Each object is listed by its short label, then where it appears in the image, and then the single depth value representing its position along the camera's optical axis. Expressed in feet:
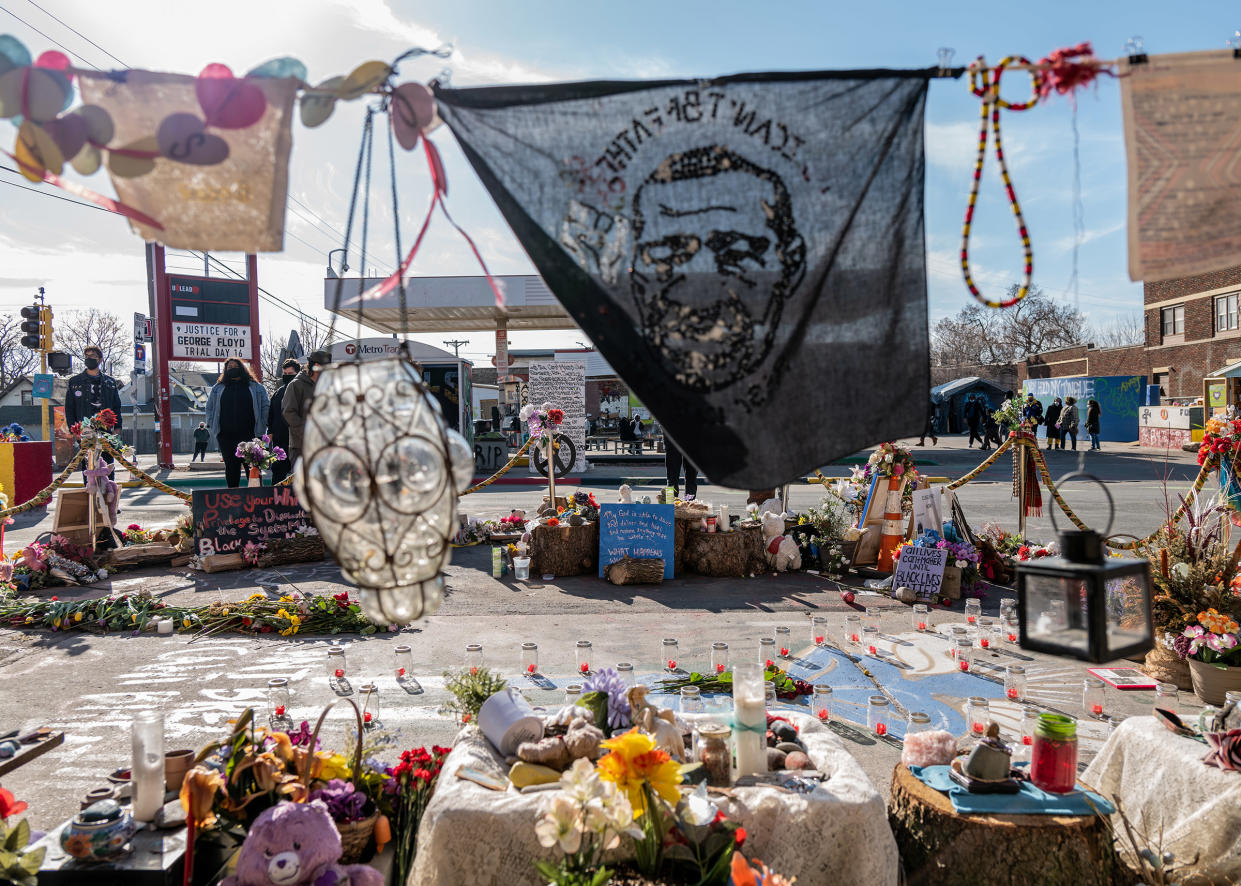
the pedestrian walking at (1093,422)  85.51
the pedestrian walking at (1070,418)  76.73
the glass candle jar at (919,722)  12.66
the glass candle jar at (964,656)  19.52
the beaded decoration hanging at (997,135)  6.77
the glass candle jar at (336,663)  18.19
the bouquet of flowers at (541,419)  35.96
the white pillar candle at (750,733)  10.14
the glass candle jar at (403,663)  18.49
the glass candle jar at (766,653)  18.47
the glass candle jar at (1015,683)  16.42
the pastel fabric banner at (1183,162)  6.96
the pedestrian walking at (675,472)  41.68
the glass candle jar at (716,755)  10.28
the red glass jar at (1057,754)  9.95
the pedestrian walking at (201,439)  96.12
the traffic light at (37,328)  59.09
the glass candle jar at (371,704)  15.15
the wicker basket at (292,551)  32.19
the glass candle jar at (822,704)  15.51
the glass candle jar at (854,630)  21.45
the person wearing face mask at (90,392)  46.85
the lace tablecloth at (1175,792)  9.60
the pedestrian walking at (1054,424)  86.12
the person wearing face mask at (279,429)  39.04
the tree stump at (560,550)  30.71
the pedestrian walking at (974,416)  94.79
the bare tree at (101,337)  169.27
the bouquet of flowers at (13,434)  49.62
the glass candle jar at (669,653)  18.52
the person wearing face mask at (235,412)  37.70
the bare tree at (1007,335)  179.52
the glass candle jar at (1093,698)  15.89
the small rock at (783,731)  11.14
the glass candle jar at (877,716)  15.34
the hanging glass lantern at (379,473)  5.79
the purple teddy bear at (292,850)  8.27
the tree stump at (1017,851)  9.20
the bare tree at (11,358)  147.43
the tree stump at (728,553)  30.60
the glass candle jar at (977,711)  13.89
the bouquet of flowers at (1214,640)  16.02
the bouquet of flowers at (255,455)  33.96
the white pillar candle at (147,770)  9.48
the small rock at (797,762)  10.28
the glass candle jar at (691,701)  13.79
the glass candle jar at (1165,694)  14.11
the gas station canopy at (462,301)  61.93
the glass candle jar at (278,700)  13.16
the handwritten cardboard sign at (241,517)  31.53
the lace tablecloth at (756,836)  8.82
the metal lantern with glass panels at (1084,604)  6.17
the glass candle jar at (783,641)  20.08
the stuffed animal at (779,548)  30.96
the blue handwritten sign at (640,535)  30.14
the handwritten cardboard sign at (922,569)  25.88
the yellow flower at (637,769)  8.25
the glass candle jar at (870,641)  20.74
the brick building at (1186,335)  88.12
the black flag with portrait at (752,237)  7.12
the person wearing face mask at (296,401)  34.83
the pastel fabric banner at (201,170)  6.72
